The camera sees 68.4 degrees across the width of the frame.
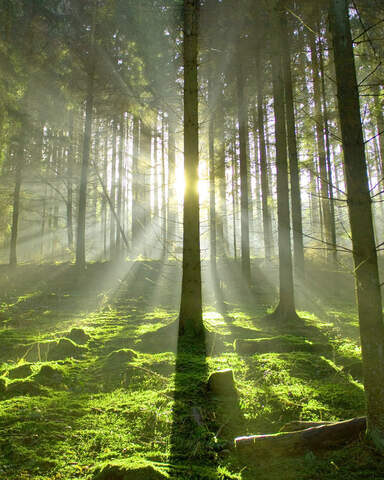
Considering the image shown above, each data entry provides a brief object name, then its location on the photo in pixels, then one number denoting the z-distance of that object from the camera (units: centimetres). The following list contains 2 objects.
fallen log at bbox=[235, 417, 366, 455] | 245
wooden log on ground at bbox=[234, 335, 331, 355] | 544
